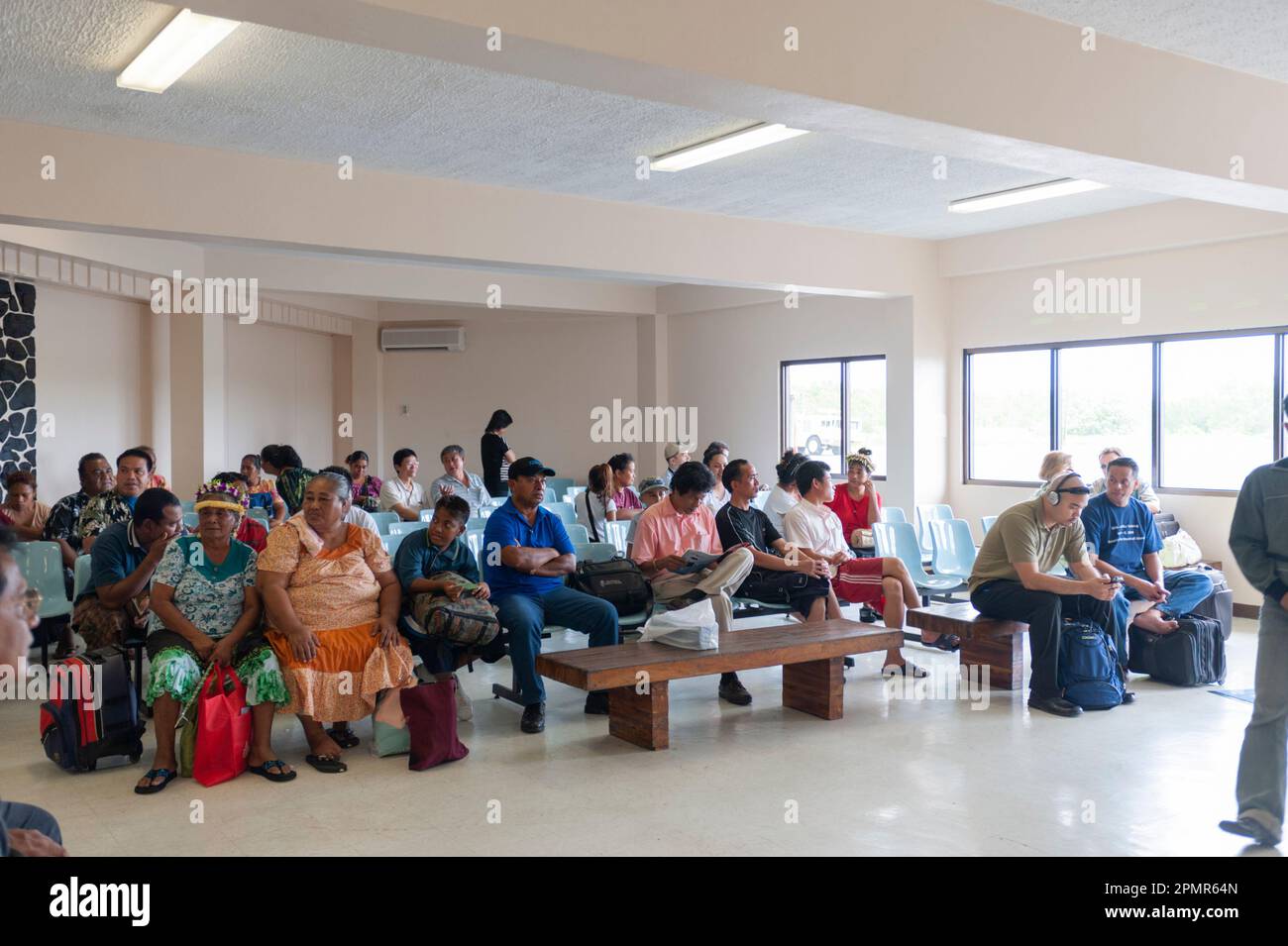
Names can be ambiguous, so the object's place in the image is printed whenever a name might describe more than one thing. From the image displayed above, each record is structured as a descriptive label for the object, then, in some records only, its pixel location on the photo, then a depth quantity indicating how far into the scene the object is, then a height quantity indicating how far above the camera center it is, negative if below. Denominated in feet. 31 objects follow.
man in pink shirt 16.47 -1.80
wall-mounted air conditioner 42.93 +4.13
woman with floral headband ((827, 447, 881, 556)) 24.39 -1.43
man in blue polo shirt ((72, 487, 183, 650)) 15.51 -1.79
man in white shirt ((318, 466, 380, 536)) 18.04 -1.29
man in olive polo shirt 17.22 -2.30
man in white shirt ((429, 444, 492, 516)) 27.48 -1.04
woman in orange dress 14.39 -2.44
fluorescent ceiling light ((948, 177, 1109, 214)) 25.49 +5.99
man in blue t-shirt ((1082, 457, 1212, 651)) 18.85 -1.88
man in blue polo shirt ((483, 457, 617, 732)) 16.92 -2.00
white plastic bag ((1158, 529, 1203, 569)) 24.54 -2.65
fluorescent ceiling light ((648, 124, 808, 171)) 21.03 +6.01
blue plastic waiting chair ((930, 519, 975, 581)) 23.50 -2.37
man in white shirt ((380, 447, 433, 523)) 25.91 -1.23
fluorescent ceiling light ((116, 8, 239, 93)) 15.38 +5.97
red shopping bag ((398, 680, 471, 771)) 14.39 -3.79
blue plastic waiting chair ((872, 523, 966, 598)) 22.45 -2.27
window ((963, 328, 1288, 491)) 26.84 +0.89
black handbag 17.69 -2.37
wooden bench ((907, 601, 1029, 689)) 18.10 -3.37
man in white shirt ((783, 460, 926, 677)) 19.88 -2.33
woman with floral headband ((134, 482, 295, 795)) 13.92 -2.48
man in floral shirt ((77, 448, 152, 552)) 18.08 -0.97
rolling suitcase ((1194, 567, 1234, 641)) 20.68 -3.21
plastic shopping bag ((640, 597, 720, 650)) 15.71 -2.77
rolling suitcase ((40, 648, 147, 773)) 13.99 -3.56
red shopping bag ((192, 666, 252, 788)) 13.67 -3.70
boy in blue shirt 15.52 -1.85
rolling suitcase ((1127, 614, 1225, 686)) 18.85 -3.81
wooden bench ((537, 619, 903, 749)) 14.87 -3.23
